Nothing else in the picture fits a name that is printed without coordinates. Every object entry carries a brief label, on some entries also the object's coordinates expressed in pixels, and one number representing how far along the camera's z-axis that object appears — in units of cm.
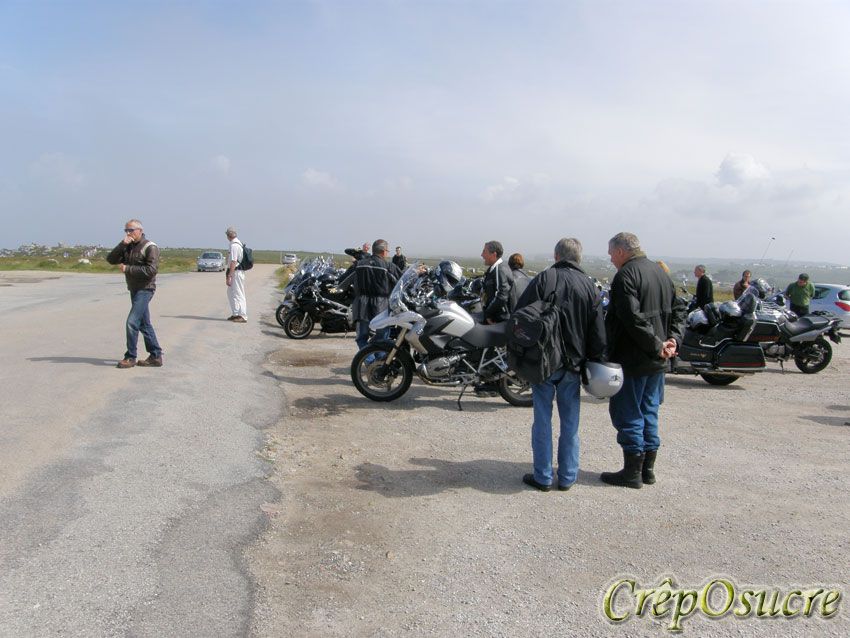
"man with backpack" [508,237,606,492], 463
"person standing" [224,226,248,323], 1305
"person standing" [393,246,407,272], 1950
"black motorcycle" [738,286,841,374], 1044
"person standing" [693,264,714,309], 1173
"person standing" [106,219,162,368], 768
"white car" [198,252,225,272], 4191
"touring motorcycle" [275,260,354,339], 1222
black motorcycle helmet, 797
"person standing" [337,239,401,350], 916
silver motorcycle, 703
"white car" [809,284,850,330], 1814
